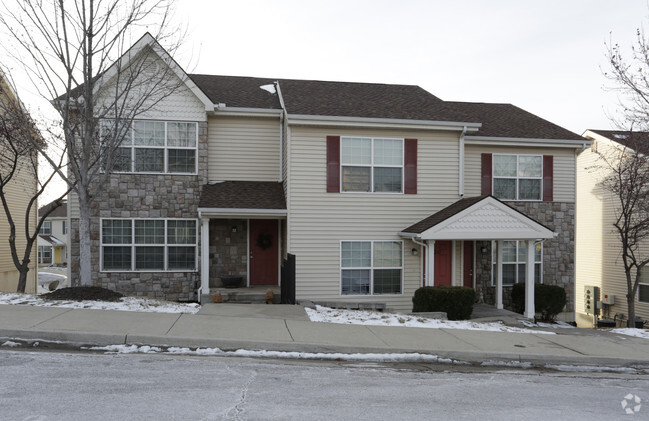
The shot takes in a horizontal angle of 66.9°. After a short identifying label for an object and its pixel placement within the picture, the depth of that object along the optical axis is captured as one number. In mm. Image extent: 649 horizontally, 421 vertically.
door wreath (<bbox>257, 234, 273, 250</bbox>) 15227
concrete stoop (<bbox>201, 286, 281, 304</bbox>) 13123
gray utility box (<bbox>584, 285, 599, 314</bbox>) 22641
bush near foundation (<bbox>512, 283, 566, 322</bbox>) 15000
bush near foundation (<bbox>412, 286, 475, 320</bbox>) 12430
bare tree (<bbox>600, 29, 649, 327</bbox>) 13273
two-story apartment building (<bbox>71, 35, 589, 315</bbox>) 13727
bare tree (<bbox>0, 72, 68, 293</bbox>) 11399
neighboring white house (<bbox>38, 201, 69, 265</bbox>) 50031
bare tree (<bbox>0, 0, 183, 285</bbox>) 10430
